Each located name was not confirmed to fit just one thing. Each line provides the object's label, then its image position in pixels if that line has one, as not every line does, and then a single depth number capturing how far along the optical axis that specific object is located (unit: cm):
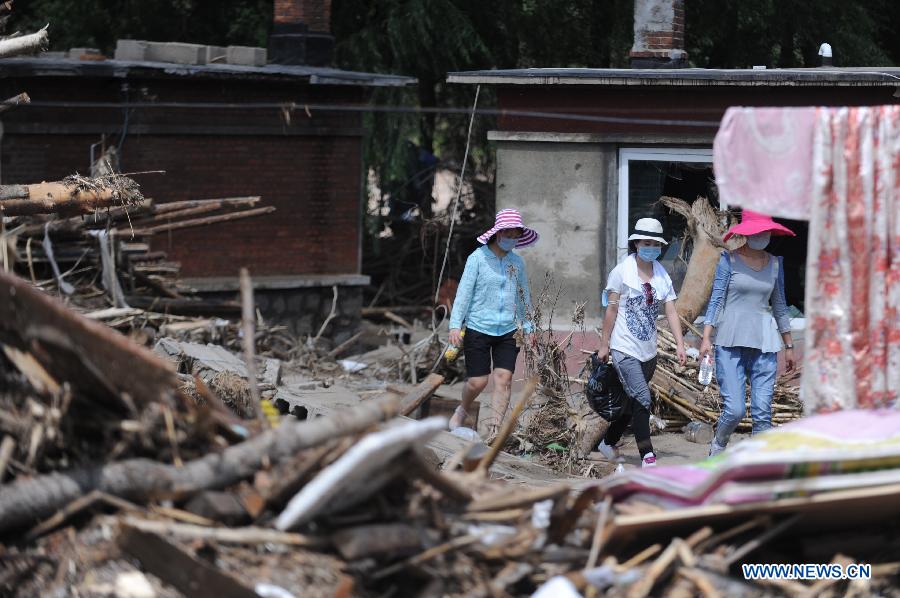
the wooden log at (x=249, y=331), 1007
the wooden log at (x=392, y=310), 3672
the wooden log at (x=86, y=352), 993
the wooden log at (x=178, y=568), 909
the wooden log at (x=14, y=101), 1741
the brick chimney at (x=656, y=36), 2914
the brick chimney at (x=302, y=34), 3603
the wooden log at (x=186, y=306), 2767
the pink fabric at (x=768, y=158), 1243
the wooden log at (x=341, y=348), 3144
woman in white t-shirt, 1811
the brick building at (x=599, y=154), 2455
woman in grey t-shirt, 1702
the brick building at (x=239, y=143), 3047
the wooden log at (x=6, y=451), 993
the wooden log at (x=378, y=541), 937
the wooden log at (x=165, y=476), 970
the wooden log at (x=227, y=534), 940
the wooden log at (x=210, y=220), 2861
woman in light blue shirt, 1919
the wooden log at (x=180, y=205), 2708
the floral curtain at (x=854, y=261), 1234
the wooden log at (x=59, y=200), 1647
